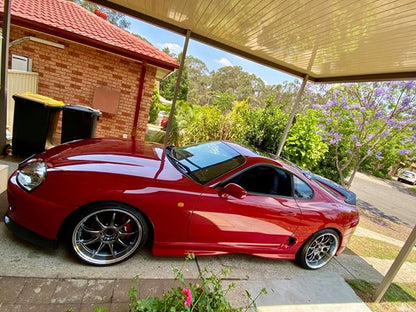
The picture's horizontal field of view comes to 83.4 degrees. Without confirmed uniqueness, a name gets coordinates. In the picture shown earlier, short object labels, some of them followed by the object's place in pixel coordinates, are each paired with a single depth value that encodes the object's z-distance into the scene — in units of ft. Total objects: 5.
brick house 18.51
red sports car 6.75
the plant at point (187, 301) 4.67
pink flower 4.55
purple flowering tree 24.45
